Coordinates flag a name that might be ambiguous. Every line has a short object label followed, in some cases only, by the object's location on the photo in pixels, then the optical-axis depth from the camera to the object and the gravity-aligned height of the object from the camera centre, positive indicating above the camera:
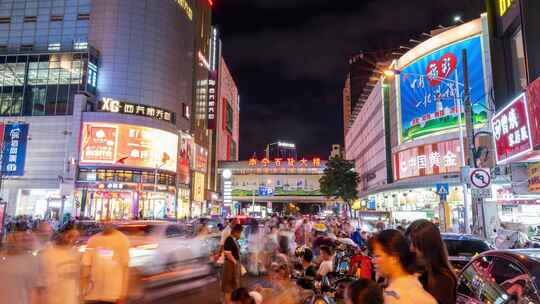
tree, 63.88 +4.97
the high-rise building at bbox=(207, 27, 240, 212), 88.19 +23.58
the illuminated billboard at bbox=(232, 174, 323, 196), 98.38 +7.06
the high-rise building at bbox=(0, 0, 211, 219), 56.53 +15.22
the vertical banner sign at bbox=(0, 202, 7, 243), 21.02 -0.07
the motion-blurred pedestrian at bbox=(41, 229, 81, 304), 5.83 -0.82
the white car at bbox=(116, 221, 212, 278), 10.62 -0.95
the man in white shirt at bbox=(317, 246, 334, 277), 7.61 -0.87
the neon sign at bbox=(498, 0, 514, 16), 16.70 +8.39
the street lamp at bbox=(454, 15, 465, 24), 58.39 +27.03
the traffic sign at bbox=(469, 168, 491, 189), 12.83 +1.10
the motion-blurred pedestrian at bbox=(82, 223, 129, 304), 5.89 -0.77
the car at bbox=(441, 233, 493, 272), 10.04 -0.73
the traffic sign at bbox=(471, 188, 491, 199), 13.00 +0.69
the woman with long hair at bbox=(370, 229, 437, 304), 2.90 -0.39
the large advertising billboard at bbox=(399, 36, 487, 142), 42.59 +13.37
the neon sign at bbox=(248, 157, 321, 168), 96.47 +11.59
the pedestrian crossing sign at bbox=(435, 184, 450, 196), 17.36 +1.02
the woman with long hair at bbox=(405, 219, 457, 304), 3.69 -0.44
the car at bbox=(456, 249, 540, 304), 4.35 -0.73
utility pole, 14.66 +1.80
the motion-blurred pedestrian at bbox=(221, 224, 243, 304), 8.07 -1.02
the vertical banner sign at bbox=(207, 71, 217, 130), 79.69 +20.72
